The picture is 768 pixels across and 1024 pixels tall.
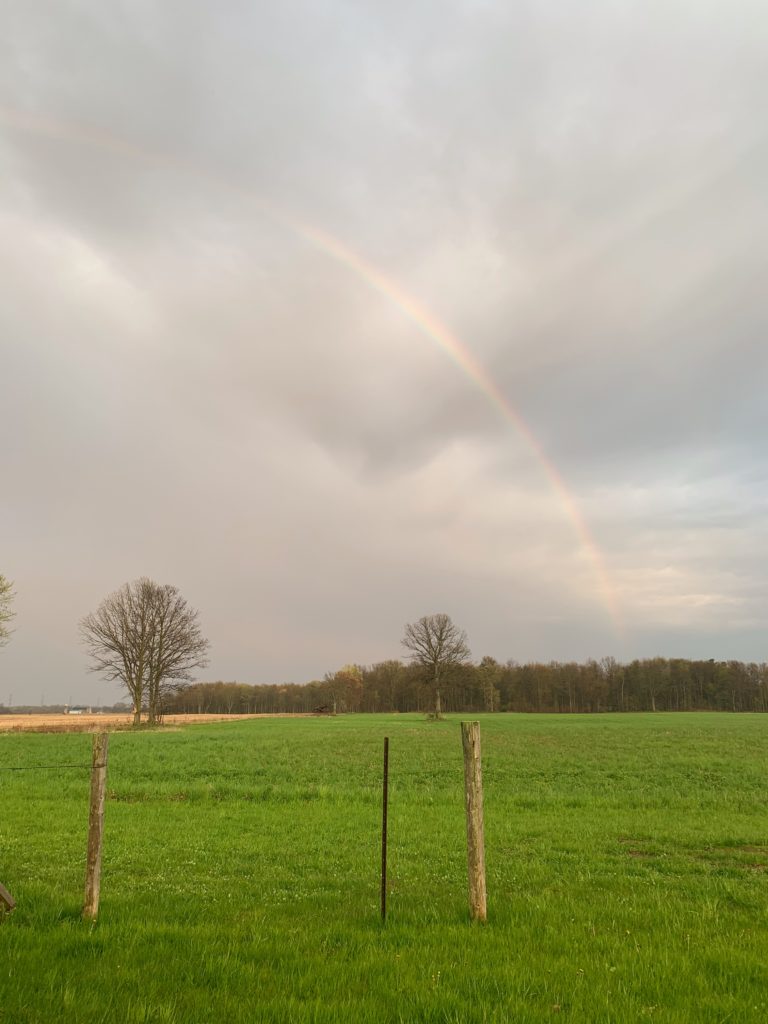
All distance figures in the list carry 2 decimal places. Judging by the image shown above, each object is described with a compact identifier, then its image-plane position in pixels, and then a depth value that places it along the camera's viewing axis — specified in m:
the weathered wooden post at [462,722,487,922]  7.63
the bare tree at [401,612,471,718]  86.81
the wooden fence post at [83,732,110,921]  7.54
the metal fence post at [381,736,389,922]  7.40
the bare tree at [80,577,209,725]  66.81
